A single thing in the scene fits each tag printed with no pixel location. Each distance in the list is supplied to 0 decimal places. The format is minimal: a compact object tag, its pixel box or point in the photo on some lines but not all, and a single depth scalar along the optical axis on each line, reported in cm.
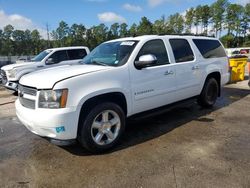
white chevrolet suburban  276
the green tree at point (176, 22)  5792
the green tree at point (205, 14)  5792
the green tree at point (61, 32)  5918
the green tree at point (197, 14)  5836
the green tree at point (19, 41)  6282
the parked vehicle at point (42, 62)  727
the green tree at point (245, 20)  5656
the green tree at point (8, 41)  5838
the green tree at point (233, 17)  5555
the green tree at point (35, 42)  6357
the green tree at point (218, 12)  5614
